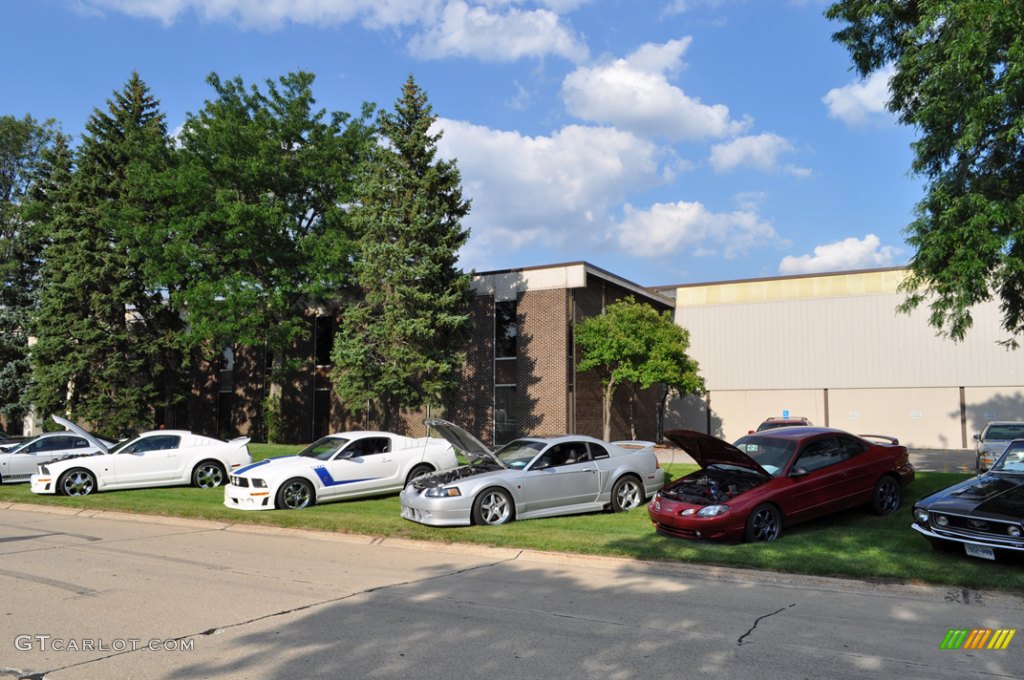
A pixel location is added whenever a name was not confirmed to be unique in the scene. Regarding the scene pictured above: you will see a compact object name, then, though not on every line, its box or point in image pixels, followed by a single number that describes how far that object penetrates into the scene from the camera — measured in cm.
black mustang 795
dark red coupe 977
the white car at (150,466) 1672
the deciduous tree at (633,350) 2942
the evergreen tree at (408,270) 2606
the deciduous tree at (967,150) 1100
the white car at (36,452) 1953
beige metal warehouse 3303
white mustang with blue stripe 1384
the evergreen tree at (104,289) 3116
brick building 2977
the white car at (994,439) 1689
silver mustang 1139
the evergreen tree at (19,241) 3669
